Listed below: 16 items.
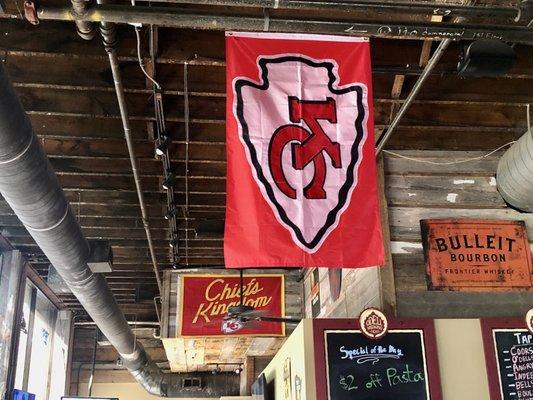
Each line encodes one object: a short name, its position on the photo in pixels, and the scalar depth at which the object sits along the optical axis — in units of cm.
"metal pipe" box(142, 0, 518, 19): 338
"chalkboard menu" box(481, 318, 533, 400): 458
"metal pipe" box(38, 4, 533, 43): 342
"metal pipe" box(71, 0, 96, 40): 335
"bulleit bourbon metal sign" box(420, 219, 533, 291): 515
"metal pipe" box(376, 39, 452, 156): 403
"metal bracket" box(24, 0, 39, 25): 335
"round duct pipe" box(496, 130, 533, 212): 466
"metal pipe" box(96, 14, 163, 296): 395
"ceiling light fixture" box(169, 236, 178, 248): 829
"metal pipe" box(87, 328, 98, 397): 1544
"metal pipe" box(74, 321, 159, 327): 1421
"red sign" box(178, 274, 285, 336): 891
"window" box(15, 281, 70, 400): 1045
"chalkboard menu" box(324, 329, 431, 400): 446
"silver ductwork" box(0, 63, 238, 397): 363
